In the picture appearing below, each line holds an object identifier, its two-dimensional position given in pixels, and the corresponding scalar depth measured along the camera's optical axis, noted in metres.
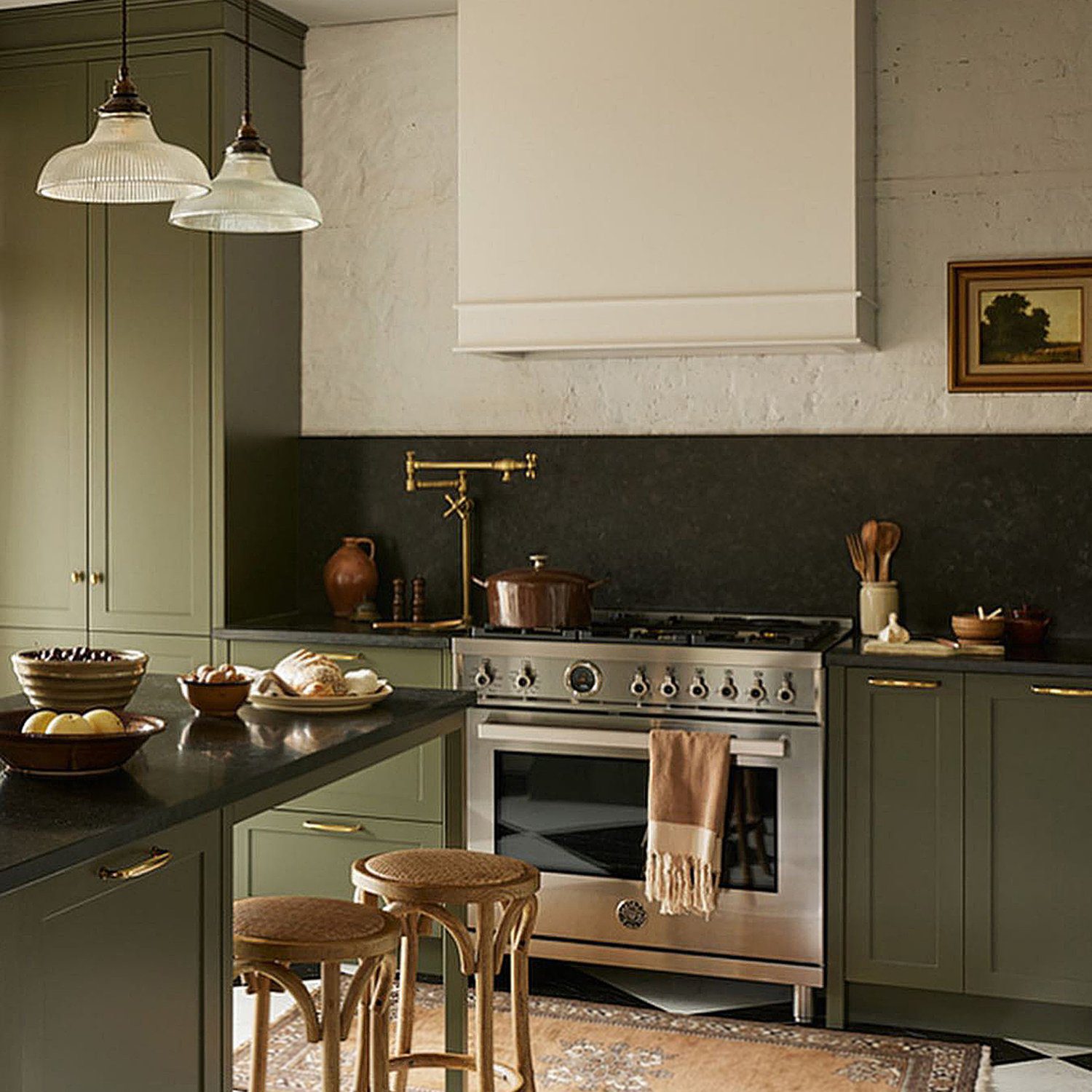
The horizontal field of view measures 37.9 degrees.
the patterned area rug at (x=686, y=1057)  3.81
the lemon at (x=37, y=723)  2.61
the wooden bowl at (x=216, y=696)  3.10
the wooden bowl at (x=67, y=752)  2.49
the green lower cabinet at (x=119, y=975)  2.08
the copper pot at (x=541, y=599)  4.45
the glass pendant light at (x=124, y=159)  2.75
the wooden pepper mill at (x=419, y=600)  4.97
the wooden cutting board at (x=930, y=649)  4.12
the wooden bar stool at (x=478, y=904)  3.04
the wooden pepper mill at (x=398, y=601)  4.95
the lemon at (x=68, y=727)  2.55
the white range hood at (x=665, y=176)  4.29
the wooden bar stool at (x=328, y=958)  2.71
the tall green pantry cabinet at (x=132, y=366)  4.83
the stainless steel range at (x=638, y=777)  4.18
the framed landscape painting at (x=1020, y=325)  4.55
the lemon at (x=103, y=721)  2.58
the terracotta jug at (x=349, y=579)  5.08
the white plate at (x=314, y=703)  3.17
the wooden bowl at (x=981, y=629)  4.25
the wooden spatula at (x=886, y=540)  4.66
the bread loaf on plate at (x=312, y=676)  3.20
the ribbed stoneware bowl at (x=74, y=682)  2.84
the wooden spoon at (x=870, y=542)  4.64
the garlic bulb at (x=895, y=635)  4.24
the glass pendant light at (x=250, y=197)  3.07
